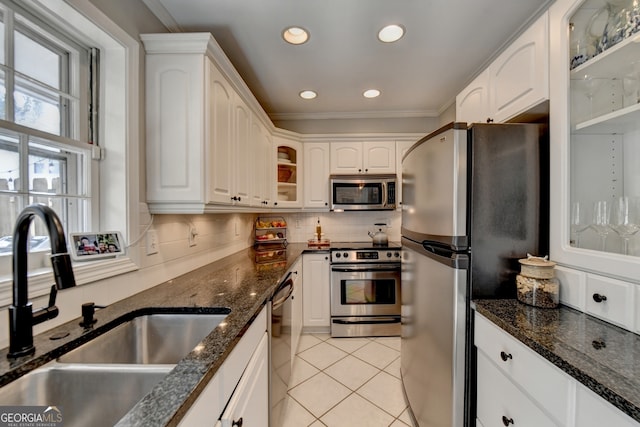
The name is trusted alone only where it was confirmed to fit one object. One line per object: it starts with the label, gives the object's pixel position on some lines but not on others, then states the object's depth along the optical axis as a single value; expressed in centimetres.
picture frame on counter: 107
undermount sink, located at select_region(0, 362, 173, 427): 74
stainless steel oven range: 266
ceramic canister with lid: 104
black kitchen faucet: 60
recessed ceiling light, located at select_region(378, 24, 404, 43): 168
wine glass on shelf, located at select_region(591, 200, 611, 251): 99
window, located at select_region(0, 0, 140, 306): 94
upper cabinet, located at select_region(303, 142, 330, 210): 307
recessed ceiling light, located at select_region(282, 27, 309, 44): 171
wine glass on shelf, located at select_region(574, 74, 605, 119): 103
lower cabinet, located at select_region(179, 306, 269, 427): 64
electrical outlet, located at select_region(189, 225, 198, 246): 178
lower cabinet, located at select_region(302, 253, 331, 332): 273
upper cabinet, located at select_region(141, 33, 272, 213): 138
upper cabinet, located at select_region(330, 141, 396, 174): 306
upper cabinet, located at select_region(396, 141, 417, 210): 303
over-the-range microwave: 293
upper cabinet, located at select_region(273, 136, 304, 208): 296
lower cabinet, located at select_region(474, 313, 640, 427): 64
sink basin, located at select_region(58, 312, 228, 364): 105
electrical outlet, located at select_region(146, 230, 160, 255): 139
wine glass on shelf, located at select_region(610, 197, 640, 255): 91
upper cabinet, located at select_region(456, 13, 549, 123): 113
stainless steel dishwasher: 132
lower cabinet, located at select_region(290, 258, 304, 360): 199
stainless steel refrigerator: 115
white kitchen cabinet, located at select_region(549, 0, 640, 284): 96
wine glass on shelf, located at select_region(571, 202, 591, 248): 104
